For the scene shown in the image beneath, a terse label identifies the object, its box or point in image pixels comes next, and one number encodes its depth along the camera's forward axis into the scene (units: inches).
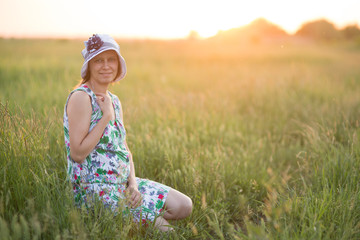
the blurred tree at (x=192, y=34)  1800.0
